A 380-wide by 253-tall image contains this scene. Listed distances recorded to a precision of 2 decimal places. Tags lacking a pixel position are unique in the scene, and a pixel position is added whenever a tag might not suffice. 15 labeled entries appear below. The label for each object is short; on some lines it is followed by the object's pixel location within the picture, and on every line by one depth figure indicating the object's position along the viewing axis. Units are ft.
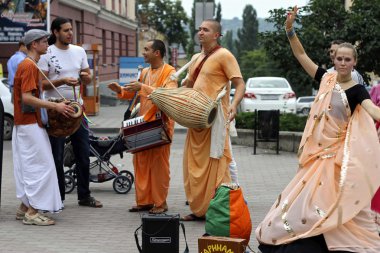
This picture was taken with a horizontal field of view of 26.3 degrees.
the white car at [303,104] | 133.24
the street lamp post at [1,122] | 25.96
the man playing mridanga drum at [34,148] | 25.49
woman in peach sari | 18.25
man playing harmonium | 27.81
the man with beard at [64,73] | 27.50
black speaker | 20.57
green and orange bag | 20.85
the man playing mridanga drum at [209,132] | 25.98
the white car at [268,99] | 80.81
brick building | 96.19
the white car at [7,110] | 57.26
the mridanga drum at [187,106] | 25.00
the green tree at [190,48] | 218.79
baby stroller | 32.45
